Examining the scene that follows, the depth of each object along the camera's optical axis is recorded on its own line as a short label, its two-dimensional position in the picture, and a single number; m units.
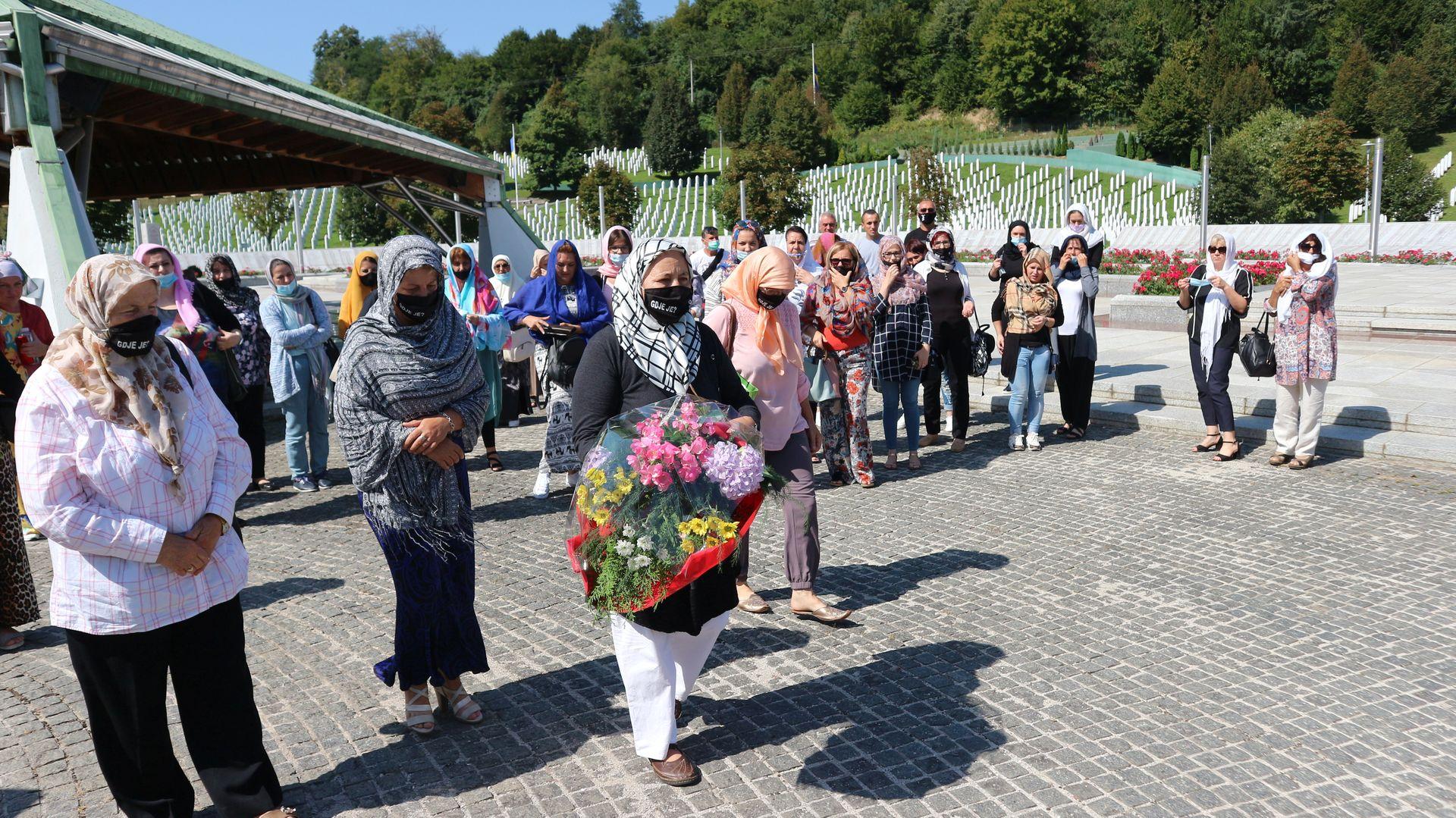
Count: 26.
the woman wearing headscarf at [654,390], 3.72
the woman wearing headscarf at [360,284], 8.01
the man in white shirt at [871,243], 10.81
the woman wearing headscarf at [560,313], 7.69
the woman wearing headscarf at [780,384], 5.30
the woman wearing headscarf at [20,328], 6.61
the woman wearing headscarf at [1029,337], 9.22
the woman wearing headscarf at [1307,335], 8.03
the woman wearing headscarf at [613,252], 8.95
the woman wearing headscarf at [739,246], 8.02
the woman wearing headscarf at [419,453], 4.02
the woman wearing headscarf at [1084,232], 10.35
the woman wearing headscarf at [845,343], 8.03
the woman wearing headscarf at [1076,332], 9.60
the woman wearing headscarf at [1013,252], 10.34
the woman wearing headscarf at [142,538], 3.13
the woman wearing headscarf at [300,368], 8.62
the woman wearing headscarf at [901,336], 8.66
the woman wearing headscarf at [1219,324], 8.57
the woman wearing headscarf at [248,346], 8.41
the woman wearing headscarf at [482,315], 9.27
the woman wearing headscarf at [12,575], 5.43
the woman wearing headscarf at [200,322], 7.05
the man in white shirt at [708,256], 9.69
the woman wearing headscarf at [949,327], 9.52
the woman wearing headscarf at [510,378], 11.73
